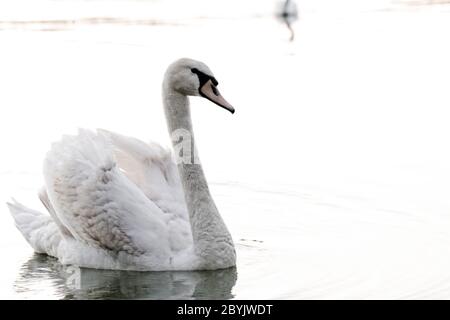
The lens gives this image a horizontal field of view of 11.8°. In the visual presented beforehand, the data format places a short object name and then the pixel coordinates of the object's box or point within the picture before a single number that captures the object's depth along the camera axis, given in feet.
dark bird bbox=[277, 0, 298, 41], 95.71
